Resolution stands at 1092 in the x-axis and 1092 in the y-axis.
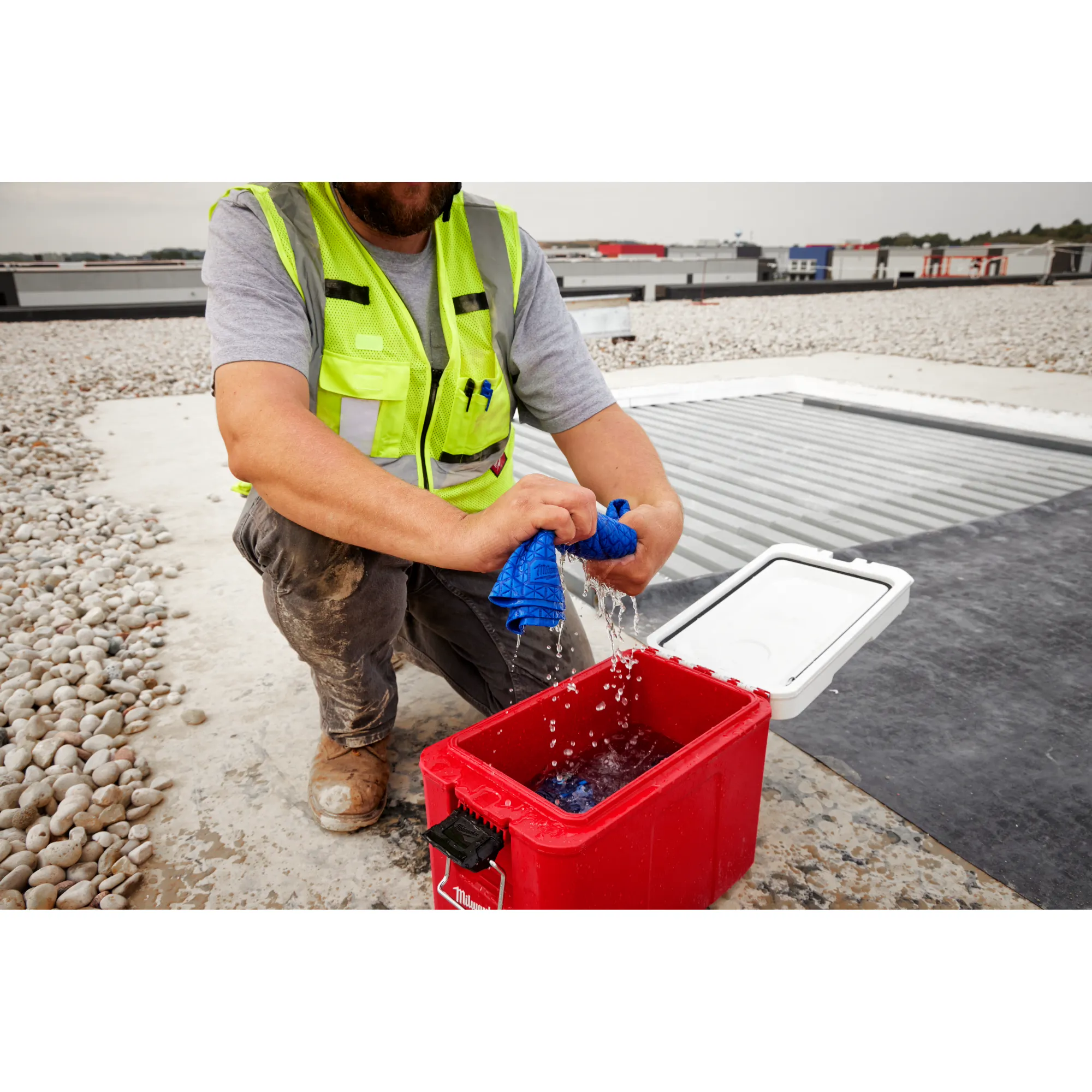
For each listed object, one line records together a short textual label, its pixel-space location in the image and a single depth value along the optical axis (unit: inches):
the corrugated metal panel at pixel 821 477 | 99.8
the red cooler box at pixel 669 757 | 34.1
